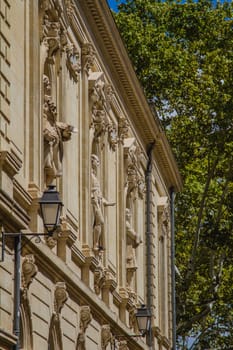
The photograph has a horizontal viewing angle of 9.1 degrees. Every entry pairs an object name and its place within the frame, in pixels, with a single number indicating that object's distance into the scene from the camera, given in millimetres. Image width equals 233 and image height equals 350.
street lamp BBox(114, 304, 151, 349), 33312
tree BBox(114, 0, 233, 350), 49406
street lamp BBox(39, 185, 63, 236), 19262
